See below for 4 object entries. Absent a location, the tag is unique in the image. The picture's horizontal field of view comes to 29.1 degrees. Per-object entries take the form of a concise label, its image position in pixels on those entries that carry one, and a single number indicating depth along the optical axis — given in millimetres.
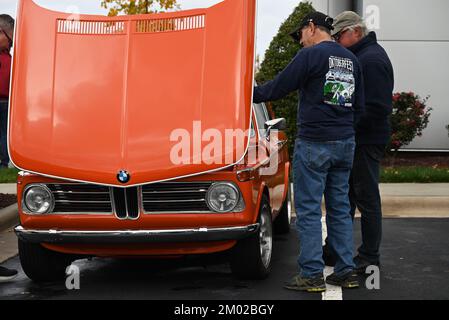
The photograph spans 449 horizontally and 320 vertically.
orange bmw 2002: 6047
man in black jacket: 6602
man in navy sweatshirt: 6023
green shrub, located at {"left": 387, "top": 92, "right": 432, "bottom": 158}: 14155
